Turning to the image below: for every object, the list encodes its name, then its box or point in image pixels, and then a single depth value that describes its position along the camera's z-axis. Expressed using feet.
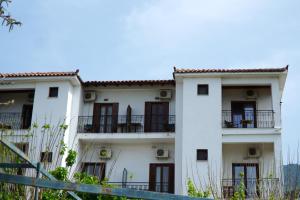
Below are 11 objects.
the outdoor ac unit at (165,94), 76.13
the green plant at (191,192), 49.49
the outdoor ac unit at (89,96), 77.26
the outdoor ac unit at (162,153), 73.05
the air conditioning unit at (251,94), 74.38
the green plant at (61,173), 40.20
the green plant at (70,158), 39.14
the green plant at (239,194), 43.61
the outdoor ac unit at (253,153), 71.20
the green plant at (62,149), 28.85
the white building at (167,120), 69.67
